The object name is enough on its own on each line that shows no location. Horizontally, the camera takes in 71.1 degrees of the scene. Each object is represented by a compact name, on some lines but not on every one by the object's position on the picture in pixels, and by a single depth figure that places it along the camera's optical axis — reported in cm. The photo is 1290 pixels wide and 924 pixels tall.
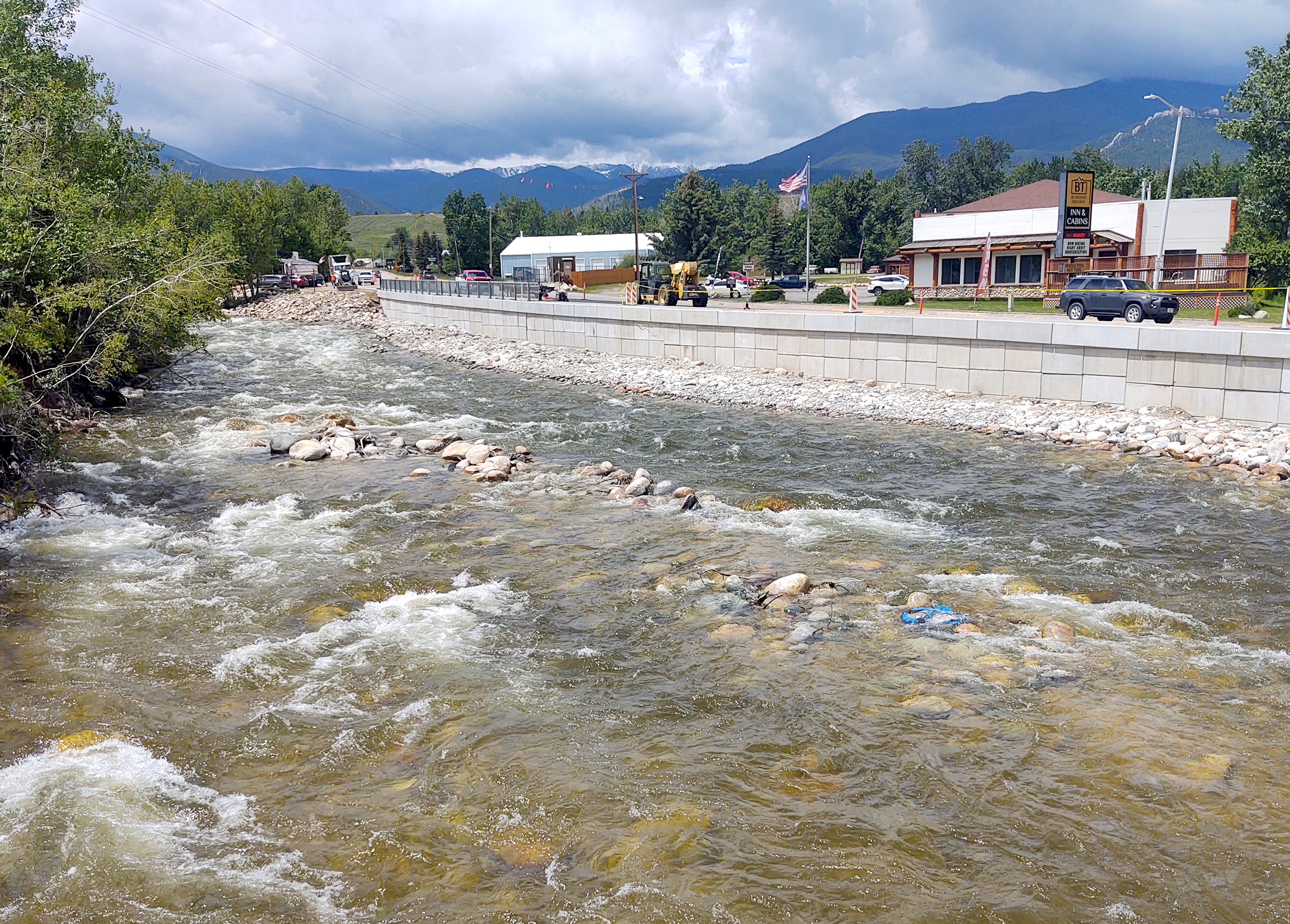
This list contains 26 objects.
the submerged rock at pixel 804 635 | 948
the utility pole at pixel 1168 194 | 3816
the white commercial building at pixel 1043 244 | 5106
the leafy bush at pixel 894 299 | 4588
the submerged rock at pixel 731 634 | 961
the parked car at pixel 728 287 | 5869
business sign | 4284
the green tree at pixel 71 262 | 1655
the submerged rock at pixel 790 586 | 1064
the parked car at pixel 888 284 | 6047
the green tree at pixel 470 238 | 12550
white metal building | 9406
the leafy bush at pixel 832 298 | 4769
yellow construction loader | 4219
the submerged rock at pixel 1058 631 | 938
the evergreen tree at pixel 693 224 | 9412
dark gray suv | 2766
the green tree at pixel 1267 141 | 4144
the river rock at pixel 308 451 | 1836
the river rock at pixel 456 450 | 1828
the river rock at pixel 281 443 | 1877
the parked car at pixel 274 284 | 7662
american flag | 5294
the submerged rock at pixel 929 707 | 793
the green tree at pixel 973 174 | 13700
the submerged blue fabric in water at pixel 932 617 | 979
